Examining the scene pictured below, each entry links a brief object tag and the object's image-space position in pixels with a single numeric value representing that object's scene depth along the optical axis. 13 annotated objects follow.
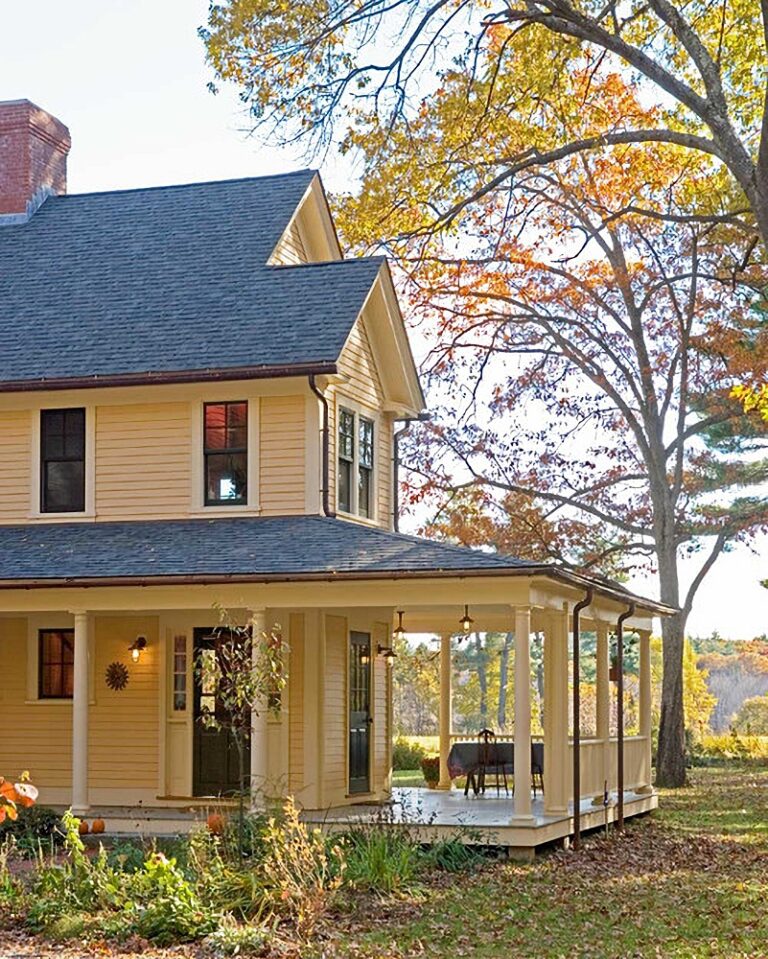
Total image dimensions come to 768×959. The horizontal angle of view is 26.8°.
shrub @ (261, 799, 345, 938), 13.19
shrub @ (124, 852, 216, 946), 12.60
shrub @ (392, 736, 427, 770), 35.66
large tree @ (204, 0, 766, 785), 19.50
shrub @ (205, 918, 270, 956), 12.14
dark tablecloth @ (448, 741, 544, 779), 23.70
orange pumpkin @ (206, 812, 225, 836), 16.64
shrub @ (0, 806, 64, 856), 18.33
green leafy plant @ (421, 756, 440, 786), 25.84
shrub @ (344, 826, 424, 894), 15.10
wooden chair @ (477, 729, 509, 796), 23.59
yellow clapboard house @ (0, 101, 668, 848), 19.22
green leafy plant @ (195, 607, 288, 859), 14.76
